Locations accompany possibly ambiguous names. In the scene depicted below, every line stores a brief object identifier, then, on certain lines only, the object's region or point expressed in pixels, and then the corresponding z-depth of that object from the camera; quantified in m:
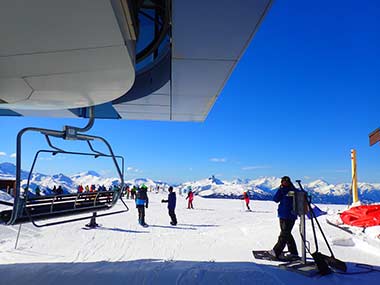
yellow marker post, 10.32
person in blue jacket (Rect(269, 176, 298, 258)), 4.99
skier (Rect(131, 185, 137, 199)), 20.84
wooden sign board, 6.59
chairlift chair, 2.44
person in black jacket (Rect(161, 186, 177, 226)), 9.34
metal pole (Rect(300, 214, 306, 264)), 4.54
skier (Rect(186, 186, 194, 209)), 15.18
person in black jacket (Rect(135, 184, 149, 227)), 9.33
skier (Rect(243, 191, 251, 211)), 14.50
